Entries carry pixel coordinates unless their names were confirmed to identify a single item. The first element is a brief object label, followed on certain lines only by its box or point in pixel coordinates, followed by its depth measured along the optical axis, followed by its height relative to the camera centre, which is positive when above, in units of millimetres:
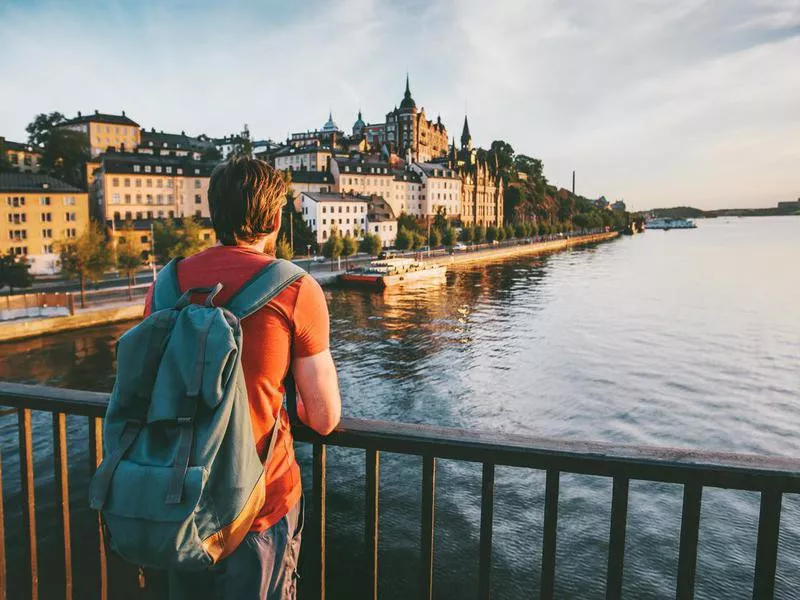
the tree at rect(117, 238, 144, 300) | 43000 -2688
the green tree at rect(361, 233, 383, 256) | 75250 -2700
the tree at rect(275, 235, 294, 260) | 58625 -2713
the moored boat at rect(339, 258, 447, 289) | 57656 -4916
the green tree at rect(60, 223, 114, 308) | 39406 -2403
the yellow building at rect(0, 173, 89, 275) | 52750 +139
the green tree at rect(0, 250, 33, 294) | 42281 -3756
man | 2004 -442
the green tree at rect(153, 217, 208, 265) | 50000 -1656
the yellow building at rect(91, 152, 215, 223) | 67688 +3371
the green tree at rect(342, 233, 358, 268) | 69562 -2755
